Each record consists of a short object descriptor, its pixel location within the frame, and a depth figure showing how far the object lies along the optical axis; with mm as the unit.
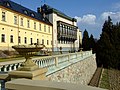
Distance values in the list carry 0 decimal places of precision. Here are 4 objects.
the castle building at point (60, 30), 29694
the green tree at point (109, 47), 24036
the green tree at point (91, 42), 33130
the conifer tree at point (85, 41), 34185
